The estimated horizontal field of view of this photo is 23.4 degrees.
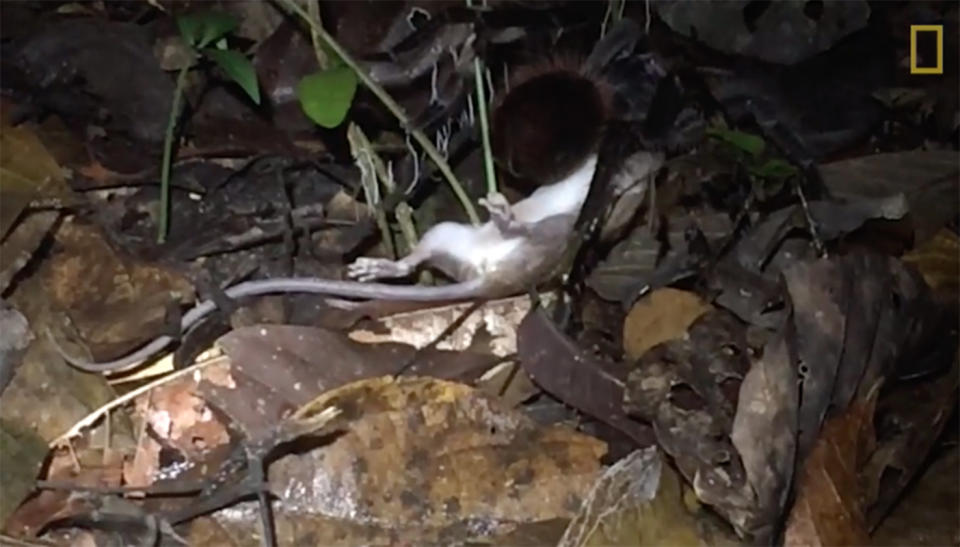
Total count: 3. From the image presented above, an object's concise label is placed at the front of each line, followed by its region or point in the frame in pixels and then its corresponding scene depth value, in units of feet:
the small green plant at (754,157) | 2.59
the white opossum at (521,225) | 2.54
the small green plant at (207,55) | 2.61
